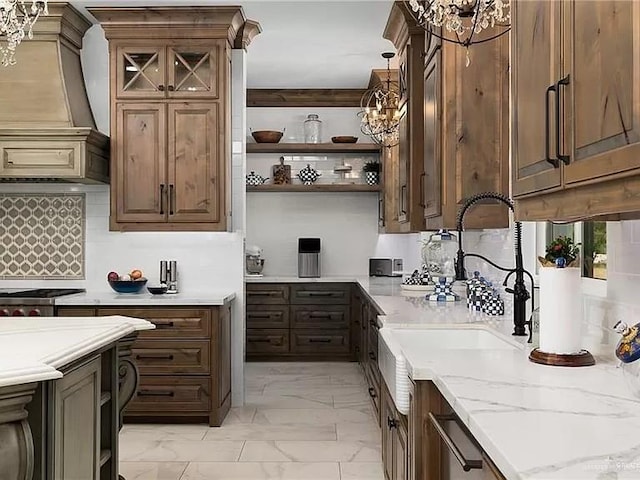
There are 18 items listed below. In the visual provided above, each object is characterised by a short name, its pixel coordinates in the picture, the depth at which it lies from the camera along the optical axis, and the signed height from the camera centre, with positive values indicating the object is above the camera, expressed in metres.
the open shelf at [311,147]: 7.55 +1.12
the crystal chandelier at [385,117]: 5.94 +1.15
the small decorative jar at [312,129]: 7.73 +1.34
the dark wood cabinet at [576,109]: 1.29 +0.31
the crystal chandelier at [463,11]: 2.47 +0.86
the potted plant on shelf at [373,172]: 7.60 +0.86
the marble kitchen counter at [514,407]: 1.19 -0.35
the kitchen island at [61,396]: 2.05 -0.50
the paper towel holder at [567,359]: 2.03 -0.31
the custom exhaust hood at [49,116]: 4.75 +0.94
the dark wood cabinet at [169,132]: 5.07 +0.86
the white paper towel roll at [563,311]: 2.05 -0.18
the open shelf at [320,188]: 7.55 +0.68
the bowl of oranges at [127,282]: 5.12 -0.23
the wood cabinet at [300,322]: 7.38 -0.75
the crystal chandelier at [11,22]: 2.95 +1.01
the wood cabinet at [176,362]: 4.79 -0.76
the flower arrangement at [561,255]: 2.09 -0.01
